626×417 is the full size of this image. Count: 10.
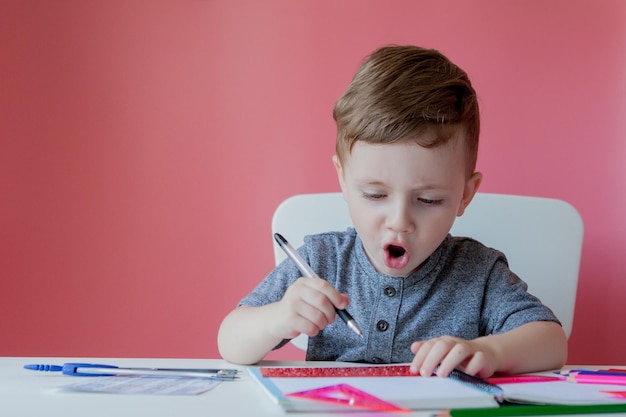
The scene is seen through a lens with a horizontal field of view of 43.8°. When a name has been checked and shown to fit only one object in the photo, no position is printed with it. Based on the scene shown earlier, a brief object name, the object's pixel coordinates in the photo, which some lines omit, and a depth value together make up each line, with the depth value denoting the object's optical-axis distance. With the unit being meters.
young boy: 0.86
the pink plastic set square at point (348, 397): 0.59
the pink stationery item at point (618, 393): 0.68
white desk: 0.58
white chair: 1.27
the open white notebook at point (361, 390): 0.60
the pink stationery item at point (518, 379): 0.76
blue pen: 0.75
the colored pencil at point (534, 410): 0.57
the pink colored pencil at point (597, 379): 0.76
